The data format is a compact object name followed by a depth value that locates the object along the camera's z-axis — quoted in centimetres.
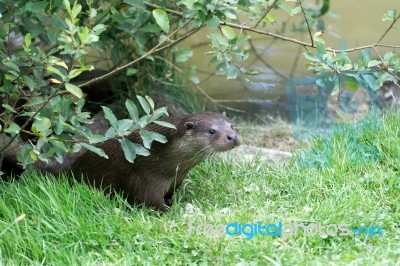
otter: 896
